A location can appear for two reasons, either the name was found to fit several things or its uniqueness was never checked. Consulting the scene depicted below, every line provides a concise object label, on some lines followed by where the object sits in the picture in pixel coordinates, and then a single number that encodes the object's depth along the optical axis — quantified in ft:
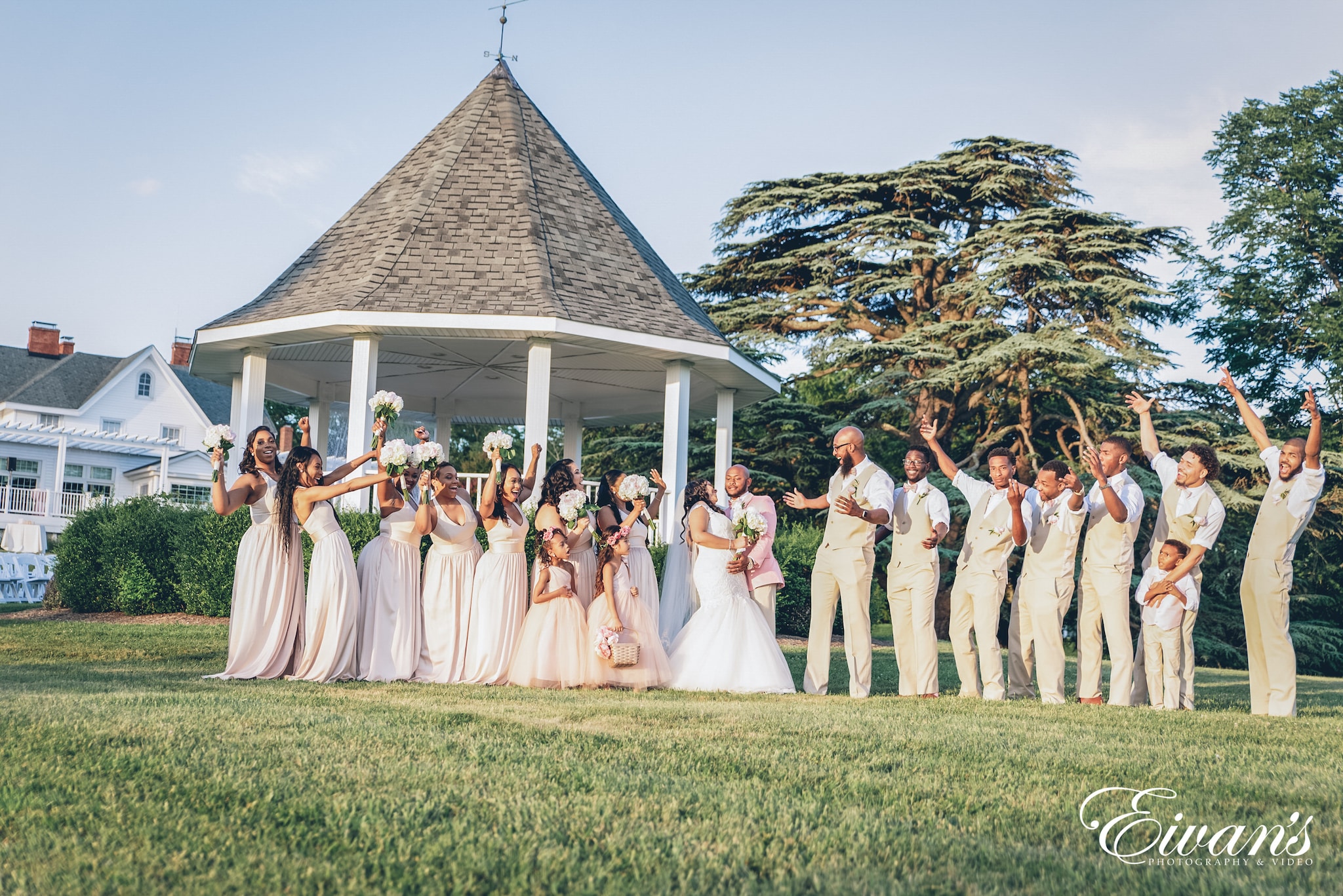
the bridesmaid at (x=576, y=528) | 32.96
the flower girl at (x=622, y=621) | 31.09
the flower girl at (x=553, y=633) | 31.04
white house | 125.08
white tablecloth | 95.50
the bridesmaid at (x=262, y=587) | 30.48
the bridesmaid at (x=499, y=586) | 32.32
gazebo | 51.11
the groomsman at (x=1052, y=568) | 31.07
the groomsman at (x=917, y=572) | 31.76
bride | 31.65
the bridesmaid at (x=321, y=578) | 30.83
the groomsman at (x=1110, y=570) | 30.19
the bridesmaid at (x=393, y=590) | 31.94
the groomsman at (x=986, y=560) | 31.09
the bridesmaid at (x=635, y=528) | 34.17
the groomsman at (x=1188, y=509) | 29.43
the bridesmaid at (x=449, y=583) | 32.55
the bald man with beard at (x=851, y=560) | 31.63
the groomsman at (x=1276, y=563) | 27.78
